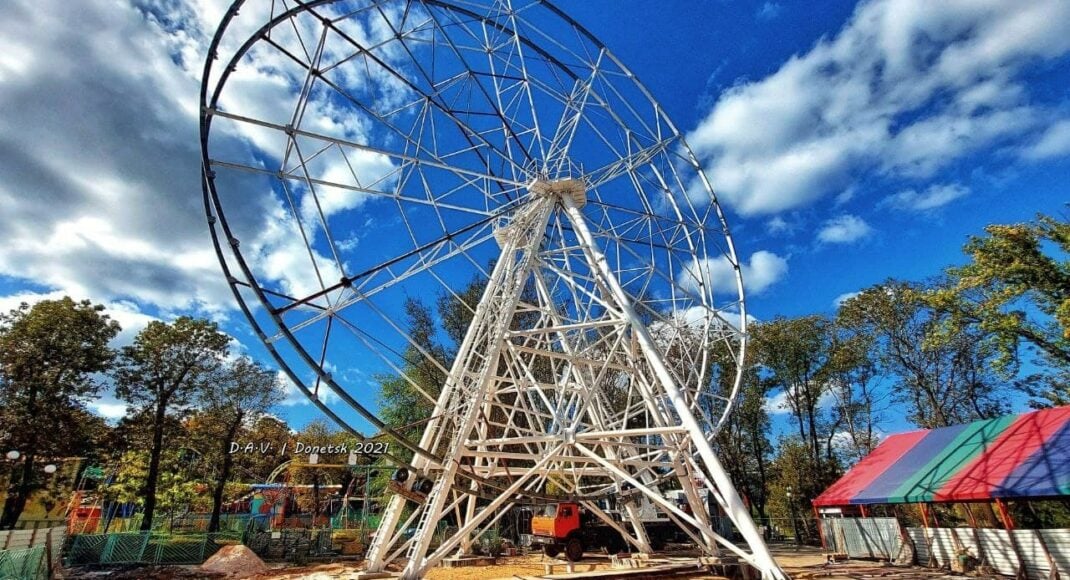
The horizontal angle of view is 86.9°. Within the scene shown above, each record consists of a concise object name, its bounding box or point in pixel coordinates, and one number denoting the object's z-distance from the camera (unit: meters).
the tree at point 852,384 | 37.19
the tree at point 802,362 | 39.09
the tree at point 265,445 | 36.29
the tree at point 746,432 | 41.16
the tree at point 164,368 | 28.25
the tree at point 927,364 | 31.97
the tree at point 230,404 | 31.14
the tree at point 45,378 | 24.62
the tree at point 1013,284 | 16.84
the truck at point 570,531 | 20.42
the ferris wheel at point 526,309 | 10.41
